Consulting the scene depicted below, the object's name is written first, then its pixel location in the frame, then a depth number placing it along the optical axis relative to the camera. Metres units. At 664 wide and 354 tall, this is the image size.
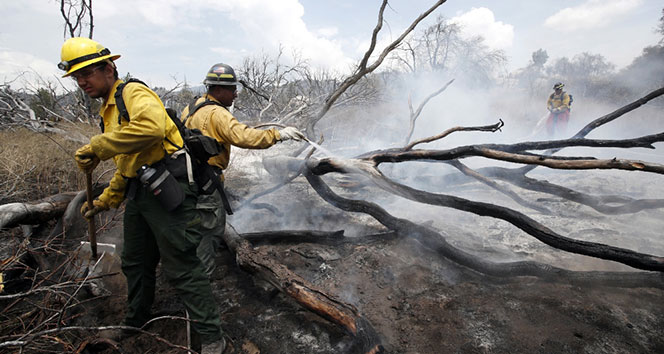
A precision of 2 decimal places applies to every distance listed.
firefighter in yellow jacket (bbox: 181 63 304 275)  2.26
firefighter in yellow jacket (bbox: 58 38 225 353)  1.74
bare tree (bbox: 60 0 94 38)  7.21
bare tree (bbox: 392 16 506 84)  18.95
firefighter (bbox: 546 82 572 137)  8.25
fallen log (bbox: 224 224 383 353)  1.94
